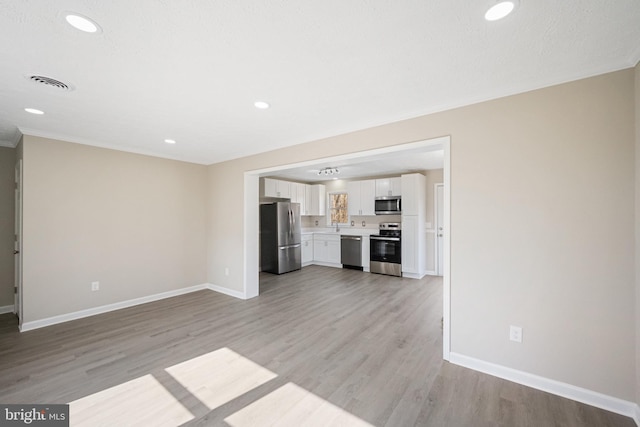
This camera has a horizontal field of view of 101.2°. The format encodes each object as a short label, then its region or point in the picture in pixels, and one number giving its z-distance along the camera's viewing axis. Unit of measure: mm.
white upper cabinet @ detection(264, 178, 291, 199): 6488
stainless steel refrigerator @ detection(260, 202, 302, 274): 6324
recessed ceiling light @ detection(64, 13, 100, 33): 1417
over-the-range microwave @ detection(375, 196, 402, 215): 6329
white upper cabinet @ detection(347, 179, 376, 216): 6746
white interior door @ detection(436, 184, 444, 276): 6160
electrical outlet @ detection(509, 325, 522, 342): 2203
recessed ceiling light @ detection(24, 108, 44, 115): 2650
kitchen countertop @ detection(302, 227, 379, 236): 6879
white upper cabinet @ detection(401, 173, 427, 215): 5887
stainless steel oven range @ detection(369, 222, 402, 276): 6062
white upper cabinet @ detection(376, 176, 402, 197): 6379
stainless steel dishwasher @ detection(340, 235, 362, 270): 6702
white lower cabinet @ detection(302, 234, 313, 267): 7309
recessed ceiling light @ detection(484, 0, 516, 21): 1335
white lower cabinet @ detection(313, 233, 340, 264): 7105
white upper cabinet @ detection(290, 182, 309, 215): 7152
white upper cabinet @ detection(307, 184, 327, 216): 7723
